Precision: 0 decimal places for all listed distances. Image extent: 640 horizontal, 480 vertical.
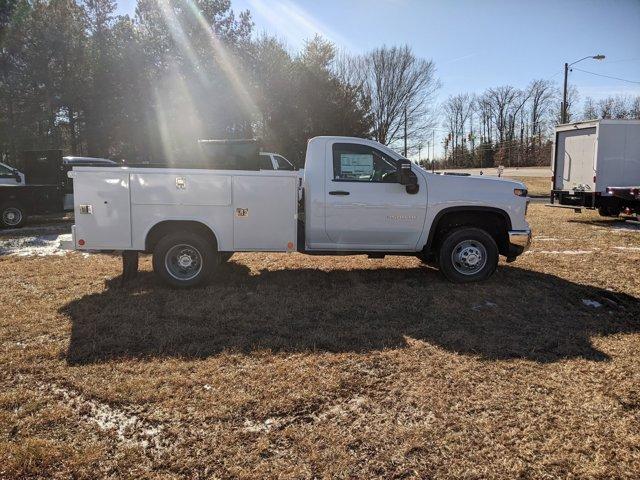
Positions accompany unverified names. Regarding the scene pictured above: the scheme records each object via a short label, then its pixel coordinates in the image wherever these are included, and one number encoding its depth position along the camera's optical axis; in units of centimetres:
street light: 2826
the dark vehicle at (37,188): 1323
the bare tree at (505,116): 7512
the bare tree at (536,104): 7244
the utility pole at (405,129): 4209
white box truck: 1402
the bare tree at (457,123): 8081
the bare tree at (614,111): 5991
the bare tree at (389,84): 4100
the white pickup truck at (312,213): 618
